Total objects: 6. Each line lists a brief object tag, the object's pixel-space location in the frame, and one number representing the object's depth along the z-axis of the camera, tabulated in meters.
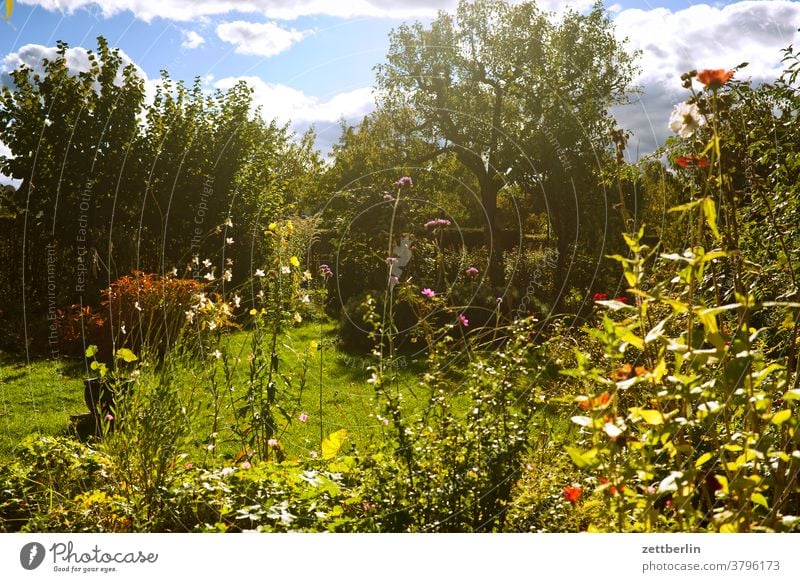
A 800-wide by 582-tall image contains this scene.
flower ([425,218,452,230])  4.89
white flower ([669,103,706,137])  2.28
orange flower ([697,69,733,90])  2.18
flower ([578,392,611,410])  1.97
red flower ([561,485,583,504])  2.62
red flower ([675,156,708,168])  2.39
